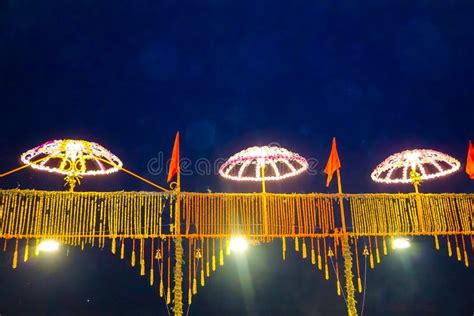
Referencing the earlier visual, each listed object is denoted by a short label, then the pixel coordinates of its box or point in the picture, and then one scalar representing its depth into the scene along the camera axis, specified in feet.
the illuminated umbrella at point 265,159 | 36.83
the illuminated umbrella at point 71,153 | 34.04
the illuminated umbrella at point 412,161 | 37.45
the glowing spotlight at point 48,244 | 32.24
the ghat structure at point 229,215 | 31.50
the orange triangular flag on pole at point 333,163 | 36.40
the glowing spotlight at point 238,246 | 33.78
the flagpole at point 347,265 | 34.12
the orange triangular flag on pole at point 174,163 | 33.17
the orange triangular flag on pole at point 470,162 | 37.42
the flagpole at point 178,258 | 31.45
